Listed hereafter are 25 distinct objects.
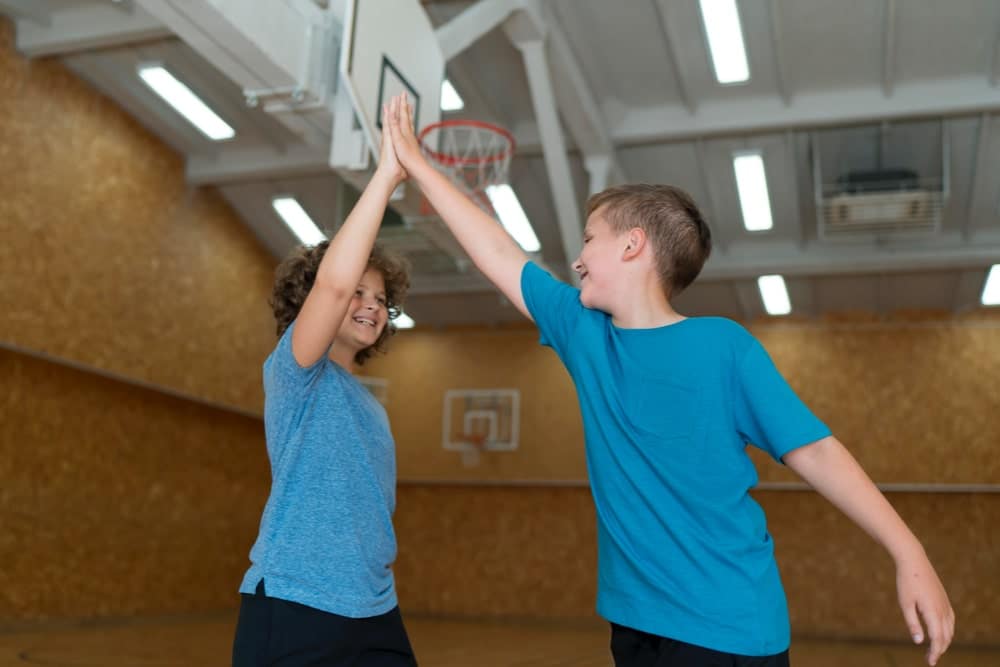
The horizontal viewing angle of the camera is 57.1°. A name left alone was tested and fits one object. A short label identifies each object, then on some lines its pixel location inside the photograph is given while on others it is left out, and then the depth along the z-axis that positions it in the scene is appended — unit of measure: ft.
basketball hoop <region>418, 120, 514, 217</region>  20.12
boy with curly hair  5.68
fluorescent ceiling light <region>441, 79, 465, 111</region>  28.07
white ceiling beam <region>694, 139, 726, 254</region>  30.73
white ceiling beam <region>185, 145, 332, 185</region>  32.65
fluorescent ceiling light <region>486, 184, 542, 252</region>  33.78
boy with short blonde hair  4.70
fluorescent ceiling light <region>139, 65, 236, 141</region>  29.94
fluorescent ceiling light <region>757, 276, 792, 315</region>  38.01
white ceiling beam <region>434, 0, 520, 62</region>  20.83
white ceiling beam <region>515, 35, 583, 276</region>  23.98
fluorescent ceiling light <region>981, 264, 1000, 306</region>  35.96
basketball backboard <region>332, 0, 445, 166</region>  16.57
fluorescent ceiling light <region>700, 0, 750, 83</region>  24.85
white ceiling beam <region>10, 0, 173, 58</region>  26.27
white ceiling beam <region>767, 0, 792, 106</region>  24.57
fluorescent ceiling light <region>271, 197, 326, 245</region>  36.86
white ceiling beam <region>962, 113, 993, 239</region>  27.94
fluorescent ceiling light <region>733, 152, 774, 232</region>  30.89
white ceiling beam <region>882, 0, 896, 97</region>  24.21
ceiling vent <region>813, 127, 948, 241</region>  28.37
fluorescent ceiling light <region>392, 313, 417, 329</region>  43.84
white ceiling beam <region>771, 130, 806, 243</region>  29.73
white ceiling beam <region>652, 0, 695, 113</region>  25.28
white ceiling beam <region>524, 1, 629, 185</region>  24.83
